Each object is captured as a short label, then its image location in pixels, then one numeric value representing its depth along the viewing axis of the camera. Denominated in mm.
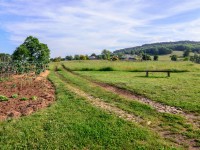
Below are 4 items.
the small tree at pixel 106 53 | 84508
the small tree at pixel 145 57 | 78726
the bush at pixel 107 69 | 30672
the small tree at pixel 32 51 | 39564
